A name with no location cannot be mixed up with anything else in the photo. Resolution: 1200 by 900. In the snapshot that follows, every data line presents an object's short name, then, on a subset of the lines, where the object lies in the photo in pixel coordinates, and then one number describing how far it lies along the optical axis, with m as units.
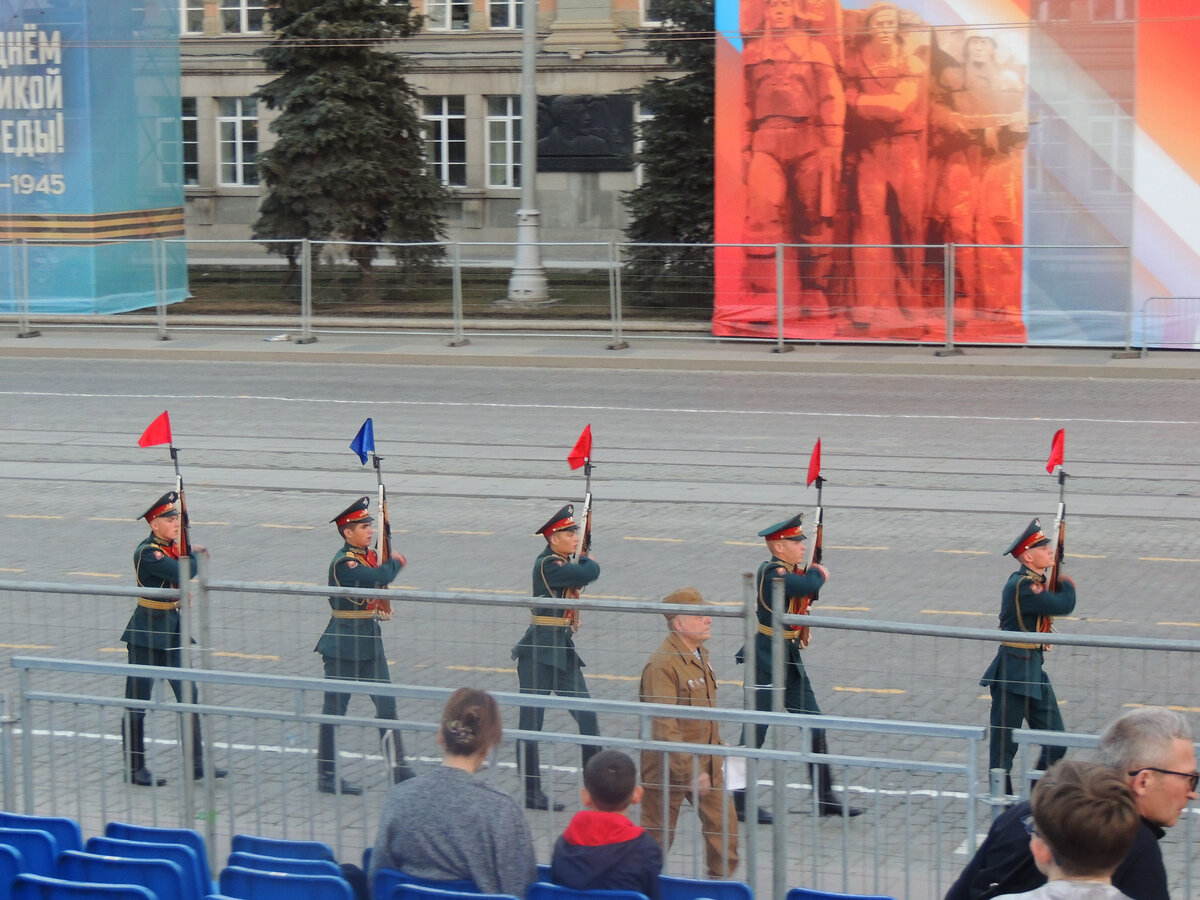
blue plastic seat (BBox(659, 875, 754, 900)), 9.24
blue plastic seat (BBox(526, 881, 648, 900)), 8.95
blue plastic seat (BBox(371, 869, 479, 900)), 9.23
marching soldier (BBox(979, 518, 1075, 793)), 12.90
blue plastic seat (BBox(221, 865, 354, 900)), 9.19
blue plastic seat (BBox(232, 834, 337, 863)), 10.16
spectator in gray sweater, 9.33
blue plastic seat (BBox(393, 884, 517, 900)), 8.81
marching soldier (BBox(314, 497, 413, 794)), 11.70
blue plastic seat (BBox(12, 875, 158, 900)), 8.70
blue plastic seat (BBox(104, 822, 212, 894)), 10.26
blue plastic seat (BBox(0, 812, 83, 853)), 10.43
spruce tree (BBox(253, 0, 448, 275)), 62.81
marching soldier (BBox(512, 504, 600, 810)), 11.36
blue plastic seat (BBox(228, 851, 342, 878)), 9.66
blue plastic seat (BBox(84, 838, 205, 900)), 9.76
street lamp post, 55.09
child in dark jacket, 9.59
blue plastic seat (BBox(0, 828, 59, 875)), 9.95
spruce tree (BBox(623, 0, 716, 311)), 57.03
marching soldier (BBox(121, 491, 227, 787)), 12.89
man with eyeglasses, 8.23
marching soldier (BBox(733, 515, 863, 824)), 11.35
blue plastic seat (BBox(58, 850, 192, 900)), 9.37
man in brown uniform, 10.87
